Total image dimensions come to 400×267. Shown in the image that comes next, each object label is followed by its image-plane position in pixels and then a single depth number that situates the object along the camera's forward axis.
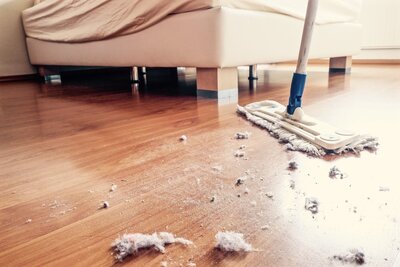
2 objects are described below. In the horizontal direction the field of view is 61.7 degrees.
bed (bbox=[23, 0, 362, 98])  1.14
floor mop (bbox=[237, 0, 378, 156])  0.57
